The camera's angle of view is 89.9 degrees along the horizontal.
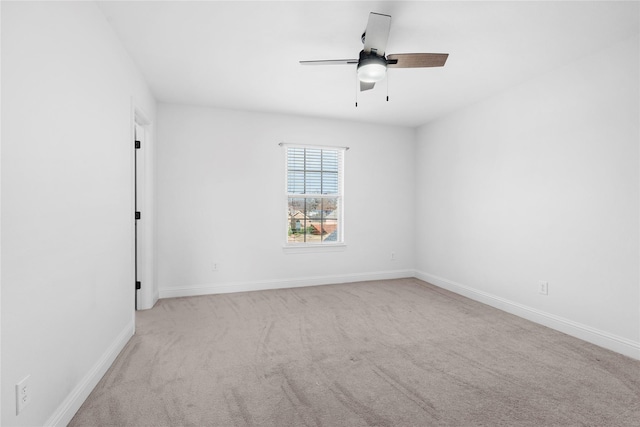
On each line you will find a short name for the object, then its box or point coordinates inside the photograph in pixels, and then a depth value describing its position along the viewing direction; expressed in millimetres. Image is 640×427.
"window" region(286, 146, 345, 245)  4969
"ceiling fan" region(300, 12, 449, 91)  2289
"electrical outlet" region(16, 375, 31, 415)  1388
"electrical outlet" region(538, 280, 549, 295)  3318
